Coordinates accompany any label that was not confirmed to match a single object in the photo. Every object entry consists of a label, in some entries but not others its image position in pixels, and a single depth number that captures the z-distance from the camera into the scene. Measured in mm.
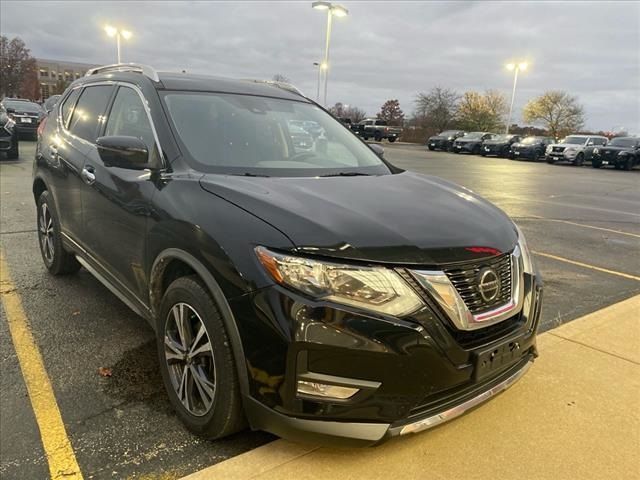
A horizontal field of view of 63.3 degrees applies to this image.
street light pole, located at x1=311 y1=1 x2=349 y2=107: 27688
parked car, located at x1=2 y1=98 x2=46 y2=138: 22375
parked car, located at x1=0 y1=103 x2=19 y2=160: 14281
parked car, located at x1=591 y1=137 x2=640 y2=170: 28750
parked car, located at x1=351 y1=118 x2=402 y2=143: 46094
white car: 30578
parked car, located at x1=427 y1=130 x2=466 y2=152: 38875
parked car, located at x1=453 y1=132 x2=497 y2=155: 36156
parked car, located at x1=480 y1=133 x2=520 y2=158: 34656
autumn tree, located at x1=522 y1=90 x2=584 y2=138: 67125
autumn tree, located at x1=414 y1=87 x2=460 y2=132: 56500
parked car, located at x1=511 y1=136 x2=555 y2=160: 33219
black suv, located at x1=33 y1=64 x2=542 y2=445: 2107
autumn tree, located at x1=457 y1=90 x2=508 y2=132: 57469
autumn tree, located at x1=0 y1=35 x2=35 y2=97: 70562
